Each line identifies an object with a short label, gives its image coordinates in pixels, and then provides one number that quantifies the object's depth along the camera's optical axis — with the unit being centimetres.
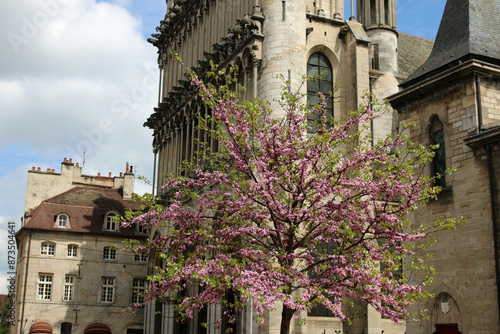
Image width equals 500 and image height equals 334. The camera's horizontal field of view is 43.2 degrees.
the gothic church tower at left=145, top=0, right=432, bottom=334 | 2781
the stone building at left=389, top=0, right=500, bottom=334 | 1741
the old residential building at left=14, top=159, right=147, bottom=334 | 4319
